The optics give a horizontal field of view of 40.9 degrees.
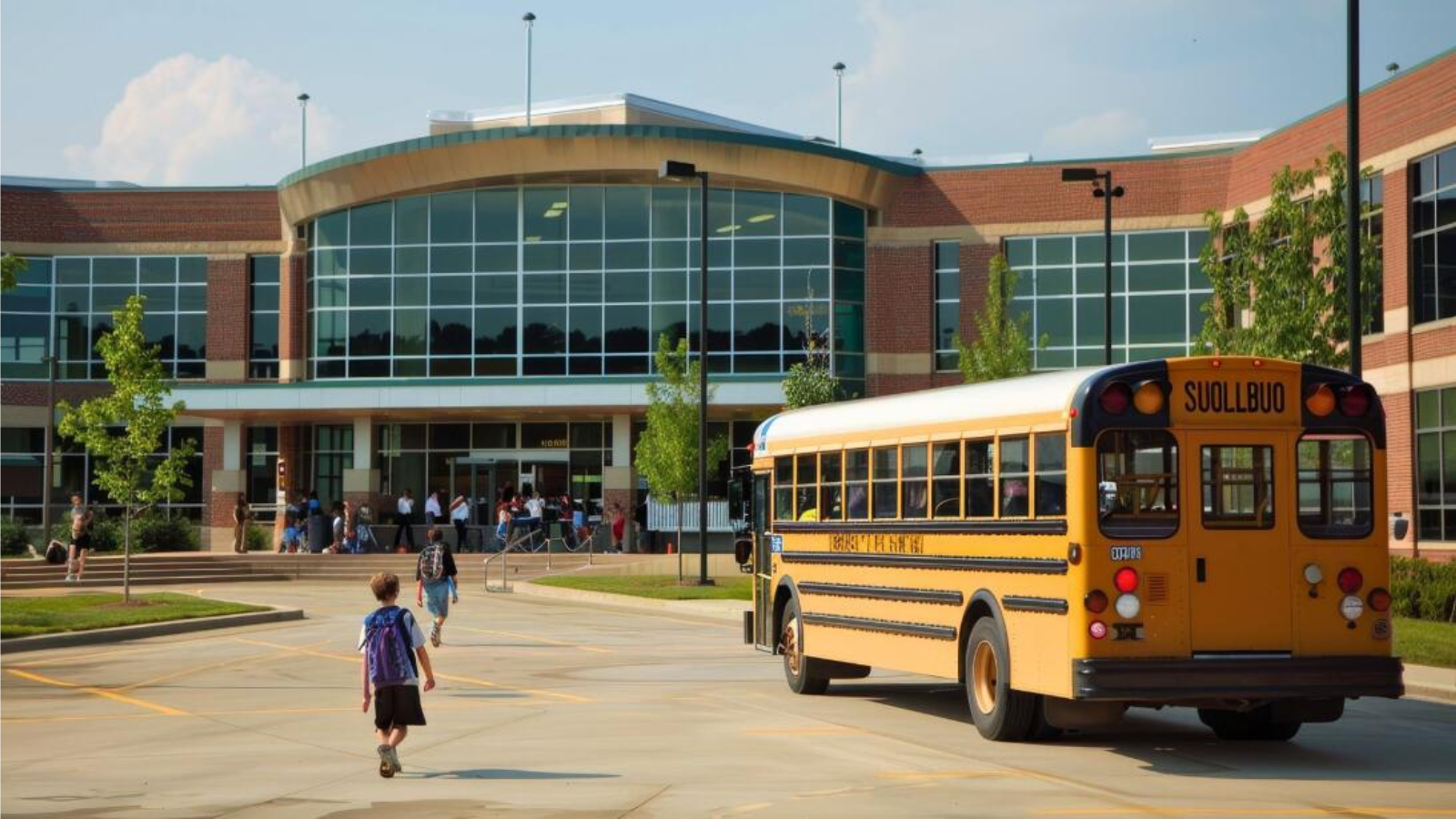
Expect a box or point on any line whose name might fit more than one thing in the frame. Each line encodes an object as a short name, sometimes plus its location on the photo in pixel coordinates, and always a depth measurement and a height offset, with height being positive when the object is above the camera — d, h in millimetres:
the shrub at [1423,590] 28781 -1218
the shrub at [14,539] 50844 -935
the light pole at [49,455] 53188 +1358
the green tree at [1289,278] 27984 +3423
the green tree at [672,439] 44656 +1520
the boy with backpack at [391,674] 12914 -1137
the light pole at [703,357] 36250 +2945
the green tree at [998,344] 43719 +3730
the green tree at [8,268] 29484 +3555
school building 56375 +6545
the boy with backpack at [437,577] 25781 -965
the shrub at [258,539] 57000 -1024
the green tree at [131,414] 35250 +1616
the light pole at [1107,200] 35438 +5789
